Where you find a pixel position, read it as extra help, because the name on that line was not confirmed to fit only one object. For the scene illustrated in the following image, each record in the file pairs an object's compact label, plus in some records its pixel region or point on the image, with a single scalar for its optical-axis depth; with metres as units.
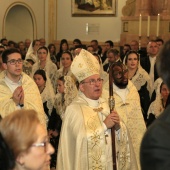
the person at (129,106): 6.68
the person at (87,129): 5.52
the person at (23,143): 2.74
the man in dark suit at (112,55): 11.23
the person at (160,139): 2.47
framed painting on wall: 19.66
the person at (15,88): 6.30
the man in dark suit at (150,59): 11.76
